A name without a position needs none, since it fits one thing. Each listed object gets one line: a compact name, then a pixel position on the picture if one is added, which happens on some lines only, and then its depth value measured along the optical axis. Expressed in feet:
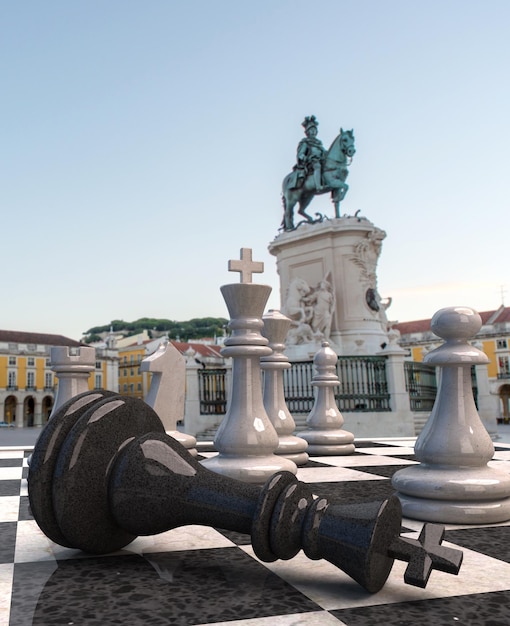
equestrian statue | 50.21
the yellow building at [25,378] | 179.22
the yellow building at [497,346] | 150.30
